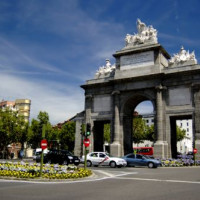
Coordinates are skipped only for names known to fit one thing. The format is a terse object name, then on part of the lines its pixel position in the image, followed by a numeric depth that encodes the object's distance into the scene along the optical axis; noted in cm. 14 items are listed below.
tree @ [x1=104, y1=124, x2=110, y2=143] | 6919
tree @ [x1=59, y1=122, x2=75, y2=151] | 6588
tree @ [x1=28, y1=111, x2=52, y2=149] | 5643
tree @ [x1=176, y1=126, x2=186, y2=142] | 6821
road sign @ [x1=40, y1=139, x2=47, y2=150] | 1463
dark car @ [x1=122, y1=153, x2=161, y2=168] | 2564
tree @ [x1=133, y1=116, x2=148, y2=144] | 6512
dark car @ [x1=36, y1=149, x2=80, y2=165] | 2656
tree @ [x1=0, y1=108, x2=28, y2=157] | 4788
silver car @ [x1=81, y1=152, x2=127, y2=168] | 2561
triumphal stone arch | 3319
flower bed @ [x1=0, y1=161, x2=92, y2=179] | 1484
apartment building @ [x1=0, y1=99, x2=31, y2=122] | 9388
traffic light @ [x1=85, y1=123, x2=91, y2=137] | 1975
